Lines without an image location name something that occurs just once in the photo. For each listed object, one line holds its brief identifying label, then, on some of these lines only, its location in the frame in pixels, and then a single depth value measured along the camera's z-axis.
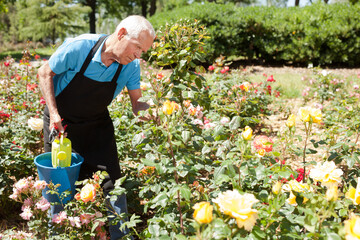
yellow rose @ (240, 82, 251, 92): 2.93
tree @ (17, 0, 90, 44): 19.12
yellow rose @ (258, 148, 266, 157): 1.71
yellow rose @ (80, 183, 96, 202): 1.41
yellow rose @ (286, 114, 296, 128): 1.51
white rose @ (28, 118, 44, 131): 2.21
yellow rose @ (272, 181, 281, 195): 1.13
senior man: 1.72
